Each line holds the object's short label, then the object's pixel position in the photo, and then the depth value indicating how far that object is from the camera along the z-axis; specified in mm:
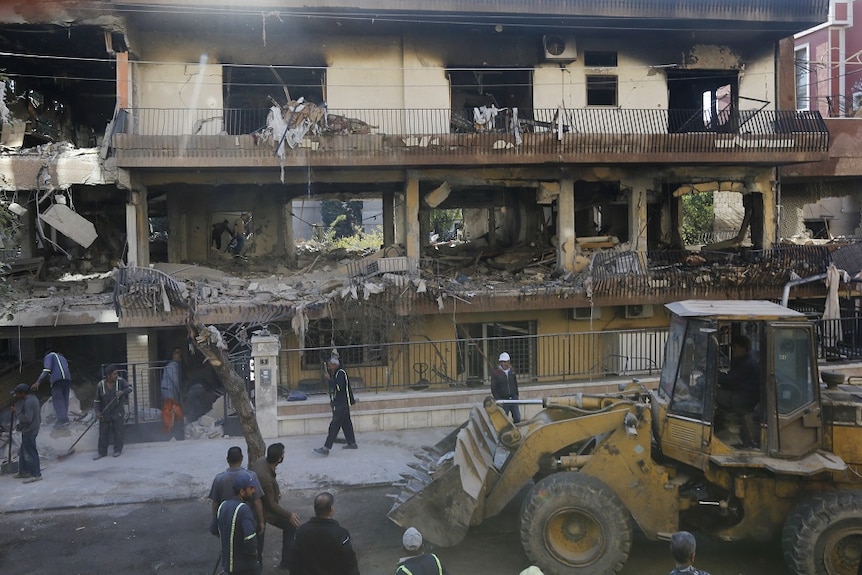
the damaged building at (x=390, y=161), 16547
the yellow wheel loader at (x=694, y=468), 6848
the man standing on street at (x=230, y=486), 6750
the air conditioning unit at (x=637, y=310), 19281
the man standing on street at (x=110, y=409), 11875
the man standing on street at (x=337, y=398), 11789
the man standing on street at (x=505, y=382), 12141
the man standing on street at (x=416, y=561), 4805
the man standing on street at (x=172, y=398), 13039
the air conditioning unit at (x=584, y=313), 19125
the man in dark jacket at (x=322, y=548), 5637
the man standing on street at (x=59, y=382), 13758
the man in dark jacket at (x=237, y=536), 6059
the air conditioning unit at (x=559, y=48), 18500
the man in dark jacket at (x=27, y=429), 10570
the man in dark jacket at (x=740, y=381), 7148
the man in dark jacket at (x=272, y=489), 7312
